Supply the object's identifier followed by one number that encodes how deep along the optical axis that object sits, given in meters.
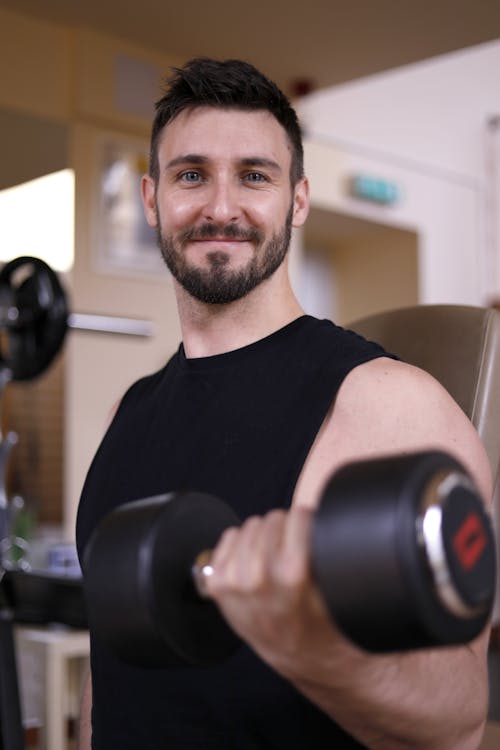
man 0.68
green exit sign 4.80
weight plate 2.46
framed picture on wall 3.58
